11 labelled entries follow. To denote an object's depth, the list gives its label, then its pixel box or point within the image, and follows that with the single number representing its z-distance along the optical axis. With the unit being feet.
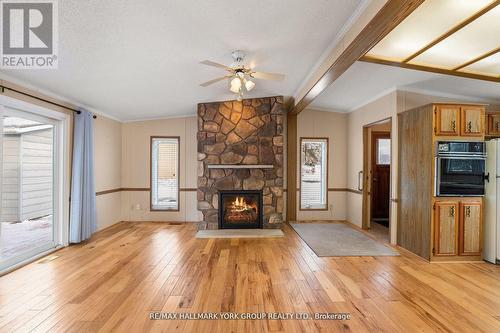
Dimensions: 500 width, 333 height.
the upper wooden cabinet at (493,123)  13.42
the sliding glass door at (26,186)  10.93
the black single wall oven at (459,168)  11.79
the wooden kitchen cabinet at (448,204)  11.84
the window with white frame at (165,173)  20.39
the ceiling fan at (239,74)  10.42
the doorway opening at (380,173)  20.81
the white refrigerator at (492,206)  11.69
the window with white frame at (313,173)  21.03
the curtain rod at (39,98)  10.36
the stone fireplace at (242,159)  17.79
